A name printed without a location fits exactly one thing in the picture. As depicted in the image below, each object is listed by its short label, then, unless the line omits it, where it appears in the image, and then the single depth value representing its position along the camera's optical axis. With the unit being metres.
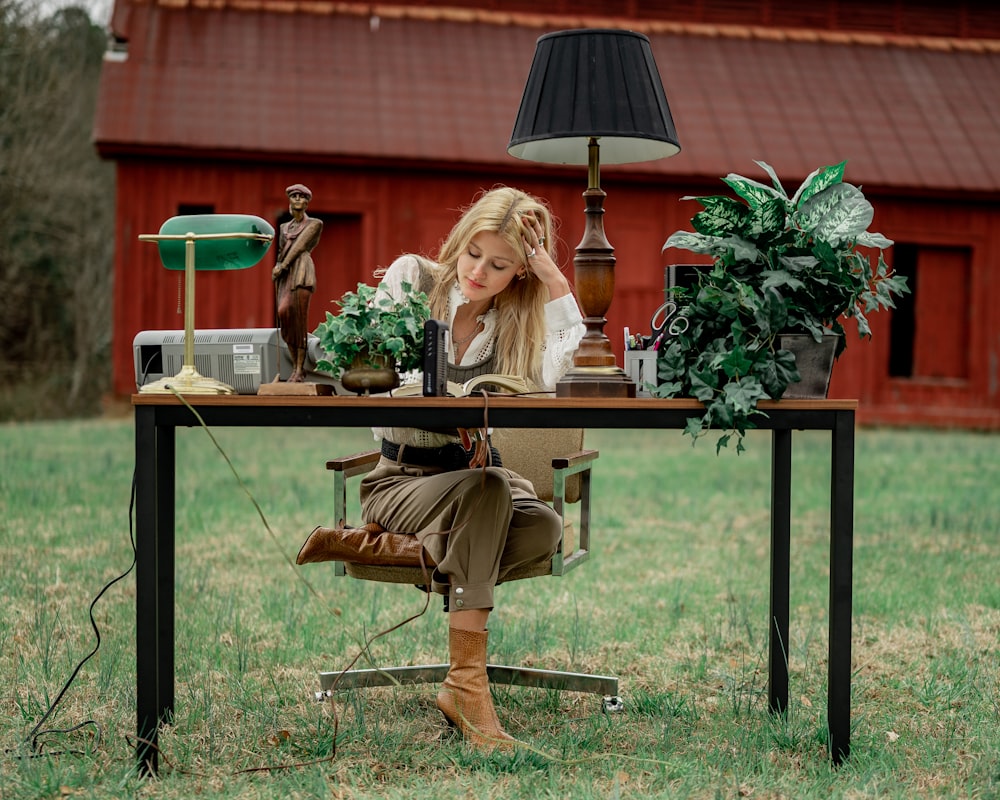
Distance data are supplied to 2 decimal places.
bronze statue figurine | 2.74
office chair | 3.10
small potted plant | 2.72
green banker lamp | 2.83
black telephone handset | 2.70
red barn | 12.92
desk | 2.68
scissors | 2.83
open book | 2.83
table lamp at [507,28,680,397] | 2.84
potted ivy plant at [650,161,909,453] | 2.74
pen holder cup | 2.85
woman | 2.97
